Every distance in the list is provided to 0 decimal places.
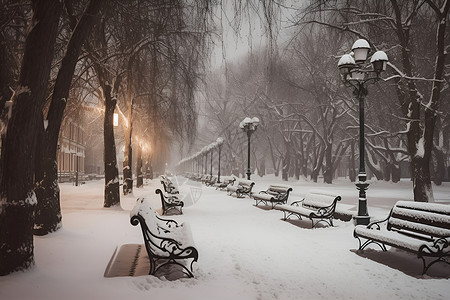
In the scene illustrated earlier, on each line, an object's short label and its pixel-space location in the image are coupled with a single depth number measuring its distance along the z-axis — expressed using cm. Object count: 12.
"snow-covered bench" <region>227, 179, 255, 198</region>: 1970
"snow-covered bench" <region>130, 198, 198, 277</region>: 516
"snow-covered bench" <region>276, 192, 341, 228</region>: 1046
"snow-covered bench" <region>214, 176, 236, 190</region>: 2511
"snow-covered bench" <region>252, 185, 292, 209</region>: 1439
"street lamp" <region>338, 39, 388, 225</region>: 1056
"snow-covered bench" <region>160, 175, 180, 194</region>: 1562
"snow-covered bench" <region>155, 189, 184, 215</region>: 1259
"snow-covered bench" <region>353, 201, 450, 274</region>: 603
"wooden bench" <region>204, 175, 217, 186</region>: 3170
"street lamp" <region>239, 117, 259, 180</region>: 2319
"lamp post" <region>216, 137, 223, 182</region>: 3142
